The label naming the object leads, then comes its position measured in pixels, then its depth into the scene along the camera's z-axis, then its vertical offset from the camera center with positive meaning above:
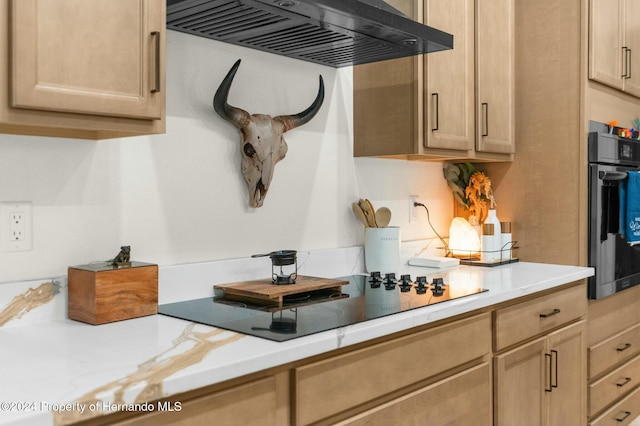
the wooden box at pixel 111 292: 1.51 -0.22
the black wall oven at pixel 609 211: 2.68 -0.02
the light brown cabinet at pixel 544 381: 2.10 -0.66
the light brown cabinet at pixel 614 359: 2.76 -0.74
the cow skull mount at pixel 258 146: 2.04 +0.21
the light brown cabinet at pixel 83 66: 1.22 +0.30
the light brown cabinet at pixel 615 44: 2.72 +0.78
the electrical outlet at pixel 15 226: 1.53 -0.05
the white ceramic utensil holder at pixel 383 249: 2.41 -0.17
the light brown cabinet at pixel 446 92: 2.34 +0.46
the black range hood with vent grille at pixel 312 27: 1.69 +0.55
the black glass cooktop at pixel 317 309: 1.48 -0.29
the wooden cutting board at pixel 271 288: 1.77 -0.25
